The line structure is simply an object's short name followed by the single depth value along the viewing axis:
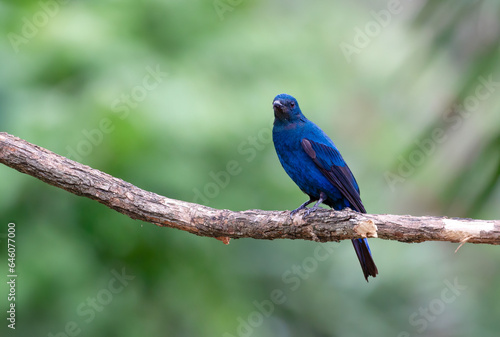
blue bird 10.59
